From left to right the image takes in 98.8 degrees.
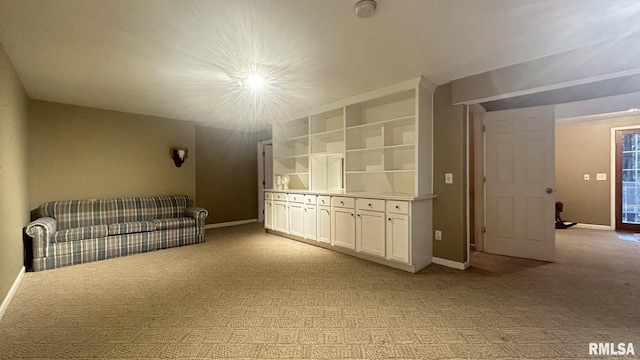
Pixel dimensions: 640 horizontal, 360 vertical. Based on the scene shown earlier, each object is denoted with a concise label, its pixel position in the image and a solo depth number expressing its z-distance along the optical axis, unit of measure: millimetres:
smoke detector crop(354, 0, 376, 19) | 1877
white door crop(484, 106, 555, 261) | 3701
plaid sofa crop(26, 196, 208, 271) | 3492
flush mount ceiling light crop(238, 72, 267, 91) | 3178
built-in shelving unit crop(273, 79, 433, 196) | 3525
